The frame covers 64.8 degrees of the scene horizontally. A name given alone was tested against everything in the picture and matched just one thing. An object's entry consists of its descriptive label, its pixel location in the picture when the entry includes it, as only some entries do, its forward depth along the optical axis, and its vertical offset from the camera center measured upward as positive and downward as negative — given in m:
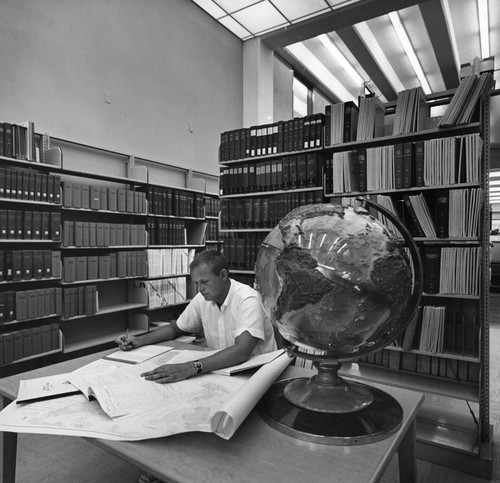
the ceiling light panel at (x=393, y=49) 5.27 +2.80
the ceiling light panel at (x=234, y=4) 4.83 +2.90
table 0.67 -0.40
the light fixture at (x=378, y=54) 5.36 +2.79
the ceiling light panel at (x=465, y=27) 4.77 +2.78
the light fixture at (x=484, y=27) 4.74 +2.77
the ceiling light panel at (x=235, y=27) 5.27 +2.89
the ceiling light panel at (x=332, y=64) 5.82 +2.78
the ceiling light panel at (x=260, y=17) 4.93 +2.86
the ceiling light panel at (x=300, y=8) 4.76 +2.82
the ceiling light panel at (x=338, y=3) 4.70 +2.81
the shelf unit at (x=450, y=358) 2.06 -0.73
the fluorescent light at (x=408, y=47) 5.18 +2.80
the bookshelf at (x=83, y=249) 3.04 -0.13
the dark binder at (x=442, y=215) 2.26 +0.12
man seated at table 1.49 -0.35
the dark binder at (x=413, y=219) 2.34 +0.11
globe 0.76 -0.11
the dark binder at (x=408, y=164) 2.39 +0.44
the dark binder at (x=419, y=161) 2.36 +0.45
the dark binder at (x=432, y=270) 2.30 -0.19
